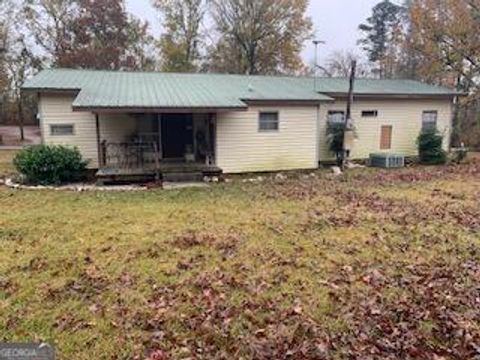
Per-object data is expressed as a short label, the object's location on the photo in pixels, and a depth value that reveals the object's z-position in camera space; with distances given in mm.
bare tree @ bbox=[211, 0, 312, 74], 30516
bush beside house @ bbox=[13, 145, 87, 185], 12406
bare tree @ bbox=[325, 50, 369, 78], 38219
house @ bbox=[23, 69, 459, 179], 13359
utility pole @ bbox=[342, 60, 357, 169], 15633
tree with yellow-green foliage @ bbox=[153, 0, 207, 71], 32906
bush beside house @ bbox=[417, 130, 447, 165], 17766
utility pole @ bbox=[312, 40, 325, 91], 17388
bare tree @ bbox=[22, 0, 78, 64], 31641
